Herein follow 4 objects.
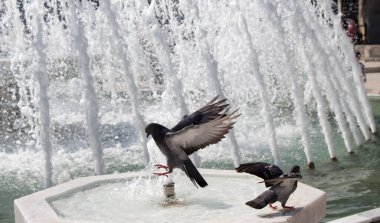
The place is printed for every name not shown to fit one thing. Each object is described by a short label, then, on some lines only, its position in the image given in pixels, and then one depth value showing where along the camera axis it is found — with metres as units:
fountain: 9.11
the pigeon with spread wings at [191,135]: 4.68
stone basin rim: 4.70
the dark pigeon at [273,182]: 4.45
